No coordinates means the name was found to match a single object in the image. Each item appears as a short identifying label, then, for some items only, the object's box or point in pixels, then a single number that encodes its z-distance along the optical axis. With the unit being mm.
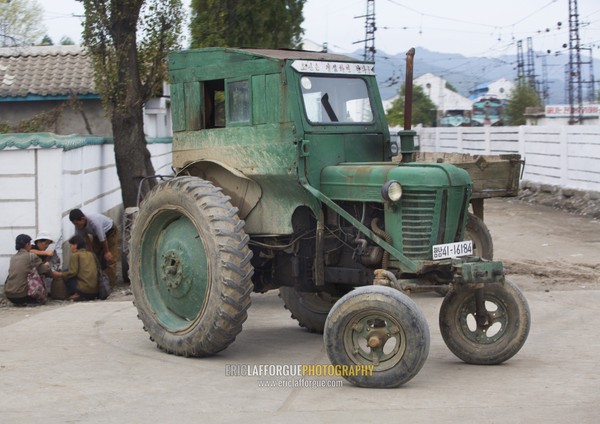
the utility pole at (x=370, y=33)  56900
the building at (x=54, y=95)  20969
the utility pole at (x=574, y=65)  50516
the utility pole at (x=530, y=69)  77250
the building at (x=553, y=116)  63750
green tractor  7763
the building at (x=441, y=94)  109806
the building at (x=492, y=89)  105225
